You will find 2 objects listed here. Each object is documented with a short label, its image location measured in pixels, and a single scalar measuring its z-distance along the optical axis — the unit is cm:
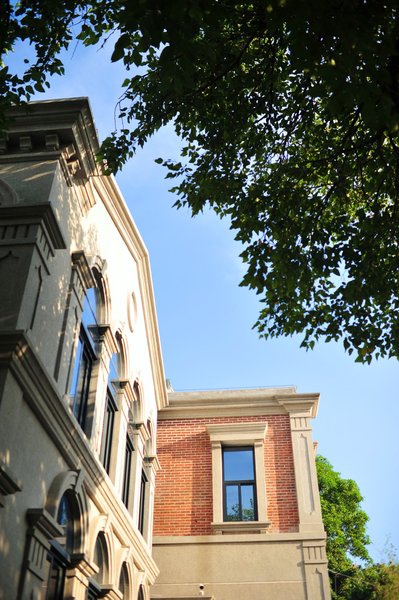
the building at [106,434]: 688
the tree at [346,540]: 2517
